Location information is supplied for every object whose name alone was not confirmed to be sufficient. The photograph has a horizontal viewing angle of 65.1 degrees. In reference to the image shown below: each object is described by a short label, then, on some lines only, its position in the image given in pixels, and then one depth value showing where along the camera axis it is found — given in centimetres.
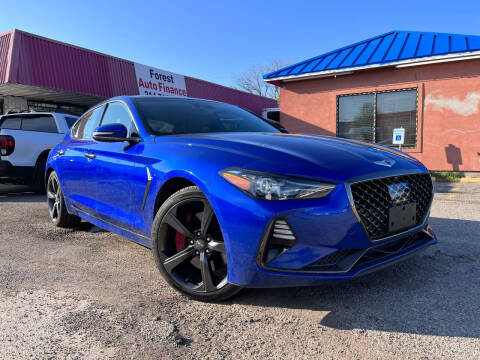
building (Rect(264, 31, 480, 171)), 946
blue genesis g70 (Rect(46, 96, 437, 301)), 204
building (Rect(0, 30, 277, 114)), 1228
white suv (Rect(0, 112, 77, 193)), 716
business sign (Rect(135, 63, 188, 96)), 1686
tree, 4958
